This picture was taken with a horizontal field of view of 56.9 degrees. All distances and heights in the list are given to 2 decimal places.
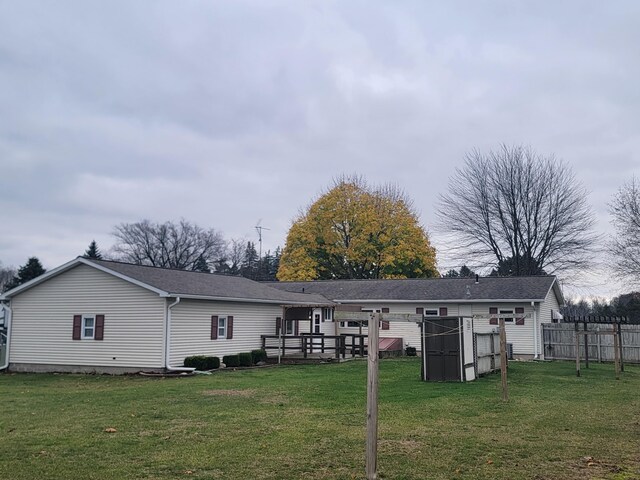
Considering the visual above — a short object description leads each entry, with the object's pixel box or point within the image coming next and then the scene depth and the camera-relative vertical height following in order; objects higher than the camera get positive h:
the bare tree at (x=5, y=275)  74.41 +5.94
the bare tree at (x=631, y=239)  31.33 +4.27
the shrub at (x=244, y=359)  22.98 -1.50
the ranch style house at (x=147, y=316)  20.80 +0.19
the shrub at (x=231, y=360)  22.70 -1.52
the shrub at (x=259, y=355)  24.22 -1.43
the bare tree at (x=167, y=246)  62.41 +8.01
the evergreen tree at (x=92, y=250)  57.03 +6.80
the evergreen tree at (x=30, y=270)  47.66 +4.13
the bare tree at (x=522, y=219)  39.06 +6.84
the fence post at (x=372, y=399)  6.48 -0.91
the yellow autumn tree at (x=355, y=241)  45.94 +6.18
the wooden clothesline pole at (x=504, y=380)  12.85 -1.30
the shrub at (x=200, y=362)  20.81 -1.46
